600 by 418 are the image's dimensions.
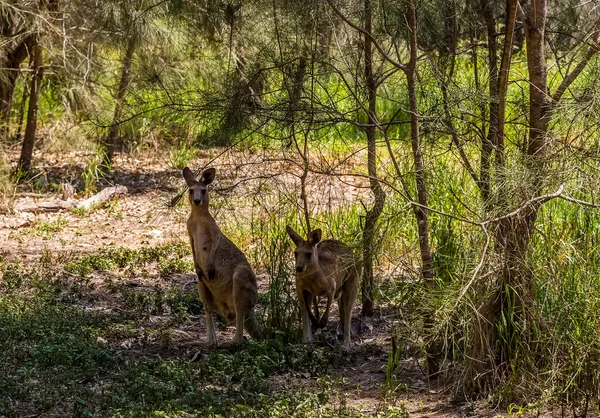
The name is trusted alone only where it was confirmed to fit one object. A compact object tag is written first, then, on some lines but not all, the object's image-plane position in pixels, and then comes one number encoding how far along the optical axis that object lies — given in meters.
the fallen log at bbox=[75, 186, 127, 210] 27.67
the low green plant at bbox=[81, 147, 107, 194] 29.28
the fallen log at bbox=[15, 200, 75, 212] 27.14
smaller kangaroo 16.00
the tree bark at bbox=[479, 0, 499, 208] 13.11
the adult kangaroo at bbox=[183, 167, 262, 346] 16.16
